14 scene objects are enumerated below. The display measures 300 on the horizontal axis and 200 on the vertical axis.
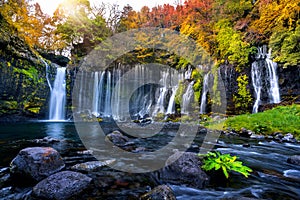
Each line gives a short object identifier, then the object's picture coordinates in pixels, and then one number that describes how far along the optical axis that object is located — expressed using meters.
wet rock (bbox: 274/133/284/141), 8.16
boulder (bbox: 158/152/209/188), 3.23
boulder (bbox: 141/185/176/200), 2.46
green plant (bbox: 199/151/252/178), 3.30
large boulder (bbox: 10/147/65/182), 3.27
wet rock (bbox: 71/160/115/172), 3.85
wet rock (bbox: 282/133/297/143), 7.77
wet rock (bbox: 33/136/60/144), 6.79
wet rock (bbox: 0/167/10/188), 3.16
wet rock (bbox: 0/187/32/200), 2.72
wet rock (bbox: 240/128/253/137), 9.16
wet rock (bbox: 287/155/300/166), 4.50
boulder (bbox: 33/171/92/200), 2.64
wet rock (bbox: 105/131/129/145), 6.94
